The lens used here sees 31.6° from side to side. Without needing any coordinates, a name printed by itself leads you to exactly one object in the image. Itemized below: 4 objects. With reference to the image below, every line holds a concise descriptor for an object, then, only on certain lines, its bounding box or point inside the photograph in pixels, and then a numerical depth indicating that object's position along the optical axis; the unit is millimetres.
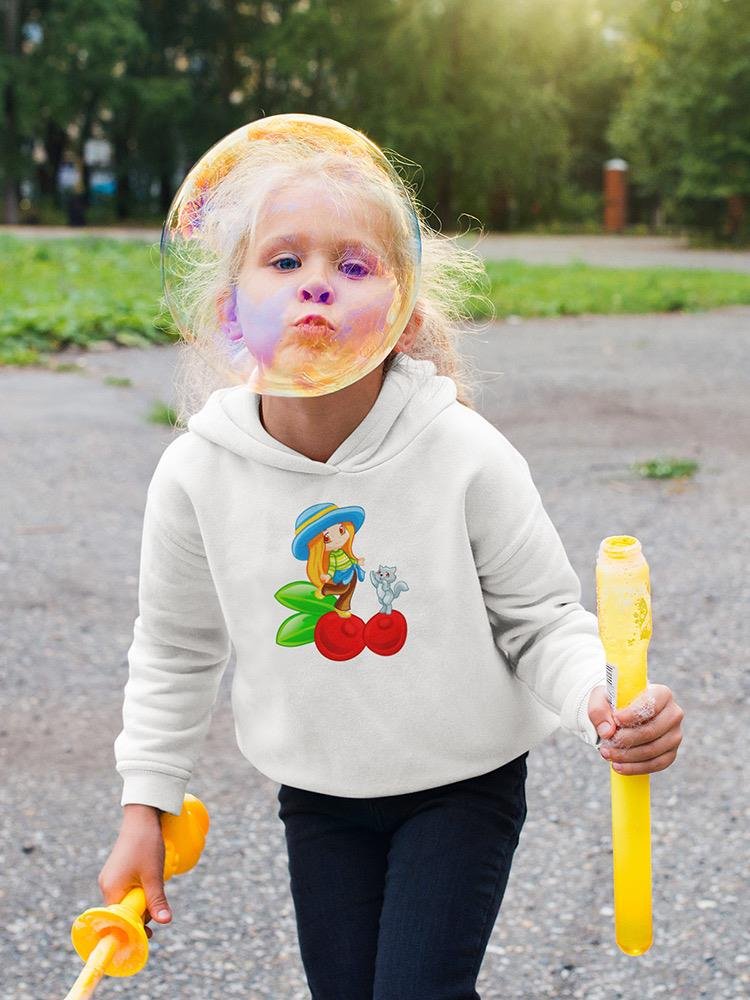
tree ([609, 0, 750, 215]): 23516
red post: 32625
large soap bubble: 1618
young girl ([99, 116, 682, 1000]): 1675
